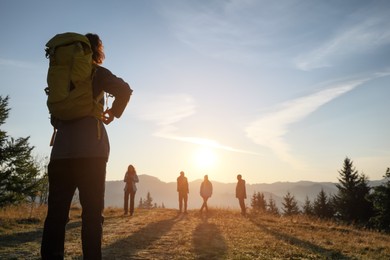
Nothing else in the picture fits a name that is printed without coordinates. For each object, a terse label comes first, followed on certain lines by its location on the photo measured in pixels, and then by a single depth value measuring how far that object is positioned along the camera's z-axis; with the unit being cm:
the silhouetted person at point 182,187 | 2234
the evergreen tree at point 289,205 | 6683
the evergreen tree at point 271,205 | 7400
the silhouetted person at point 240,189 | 2165
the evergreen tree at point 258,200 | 7389
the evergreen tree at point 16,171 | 3065
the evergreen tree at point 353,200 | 4575
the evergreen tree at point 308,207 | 6059
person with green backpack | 305
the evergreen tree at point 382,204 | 3884
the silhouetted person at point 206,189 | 2195
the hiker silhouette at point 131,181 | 1830
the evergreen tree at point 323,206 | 5491
